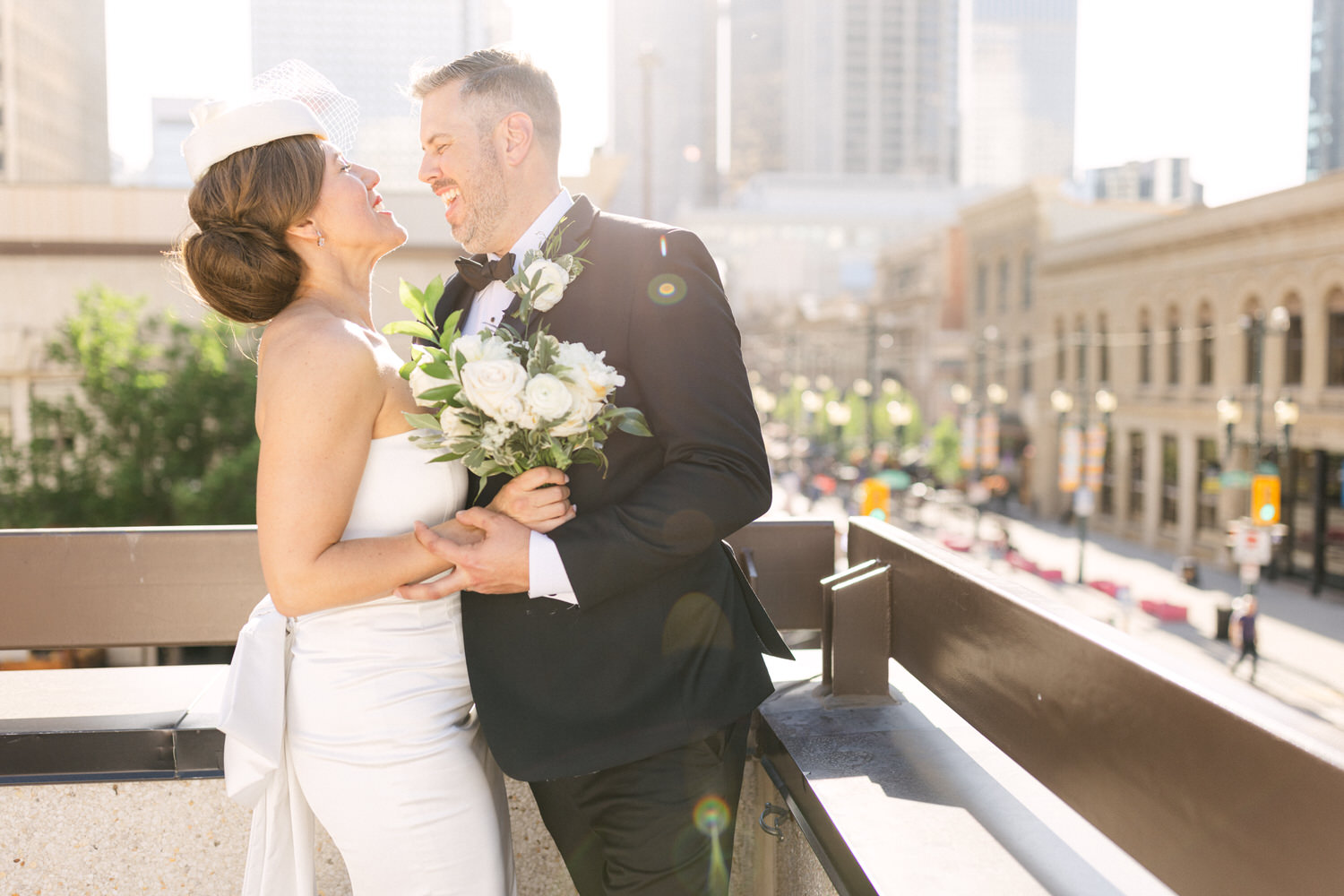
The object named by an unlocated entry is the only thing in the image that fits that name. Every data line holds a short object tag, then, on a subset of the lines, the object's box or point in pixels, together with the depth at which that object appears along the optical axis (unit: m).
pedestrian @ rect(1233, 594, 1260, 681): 19.70
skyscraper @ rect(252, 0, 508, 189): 135.00
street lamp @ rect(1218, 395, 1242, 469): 26.36
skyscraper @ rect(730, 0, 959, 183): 188.75
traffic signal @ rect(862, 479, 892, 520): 13.95
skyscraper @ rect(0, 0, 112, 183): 73.00
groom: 2.19
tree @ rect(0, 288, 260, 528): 16.09
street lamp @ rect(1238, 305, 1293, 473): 24.91
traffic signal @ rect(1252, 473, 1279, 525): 23.02
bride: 2.21
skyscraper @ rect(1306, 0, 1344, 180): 133.88
